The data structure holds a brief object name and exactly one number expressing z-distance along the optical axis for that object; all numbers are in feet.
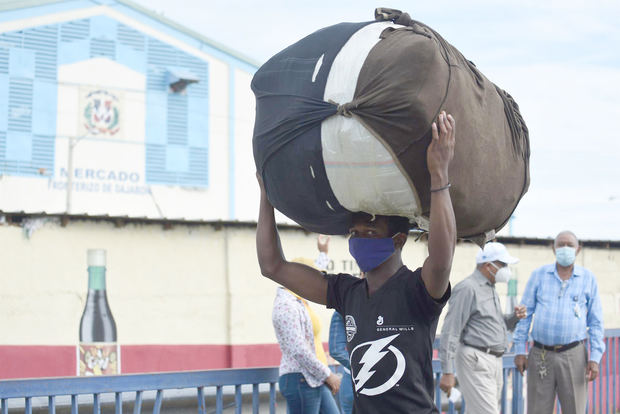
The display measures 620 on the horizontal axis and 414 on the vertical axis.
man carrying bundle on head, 10.77
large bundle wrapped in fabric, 10.68
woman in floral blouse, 20.79
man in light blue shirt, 24.89
